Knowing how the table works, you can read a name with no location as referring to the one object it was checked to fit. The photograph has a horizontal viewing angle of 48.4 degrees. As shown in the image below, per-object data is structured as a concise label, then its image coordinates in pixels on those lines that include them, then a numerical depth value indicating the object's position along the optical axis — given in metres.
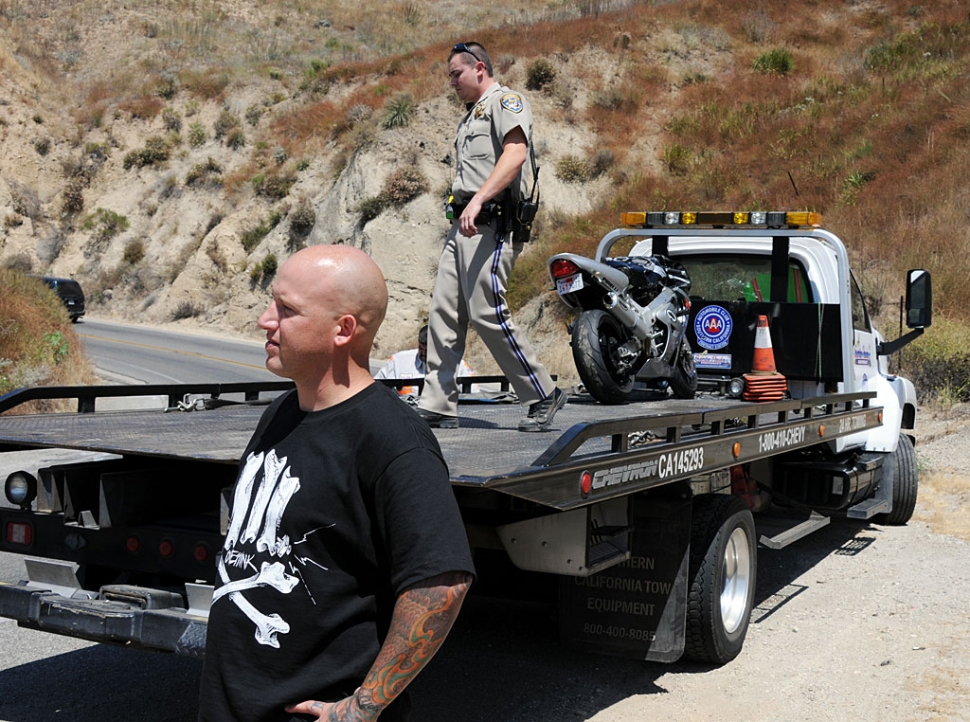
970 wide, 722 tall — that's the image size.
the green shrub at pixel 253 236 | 36.59
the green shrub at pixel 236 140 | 41.50
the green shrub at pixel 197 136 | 42.91
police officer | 5.46
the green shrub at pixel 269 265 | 34.22
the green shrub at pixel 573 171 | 31.80
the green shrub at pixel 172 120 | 44.09
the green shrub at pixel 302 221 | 34.78
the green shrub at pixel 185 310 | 35.94
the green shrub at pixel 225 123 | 42.47
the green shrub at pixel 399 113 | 33.66
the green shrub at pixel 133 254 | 40.06
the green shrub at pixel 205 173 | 40.72
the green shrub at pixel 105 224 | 41.81
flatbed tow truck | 3.82
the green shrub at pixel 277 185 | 37.31
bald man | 2.08
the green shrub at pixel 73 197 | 44.03
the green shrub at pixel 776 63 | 33.03
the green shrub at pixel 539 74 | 34.59
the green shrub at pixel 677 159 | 29.84
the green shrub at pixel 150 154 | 43.09
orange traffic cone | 7.43
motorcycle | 6.79
